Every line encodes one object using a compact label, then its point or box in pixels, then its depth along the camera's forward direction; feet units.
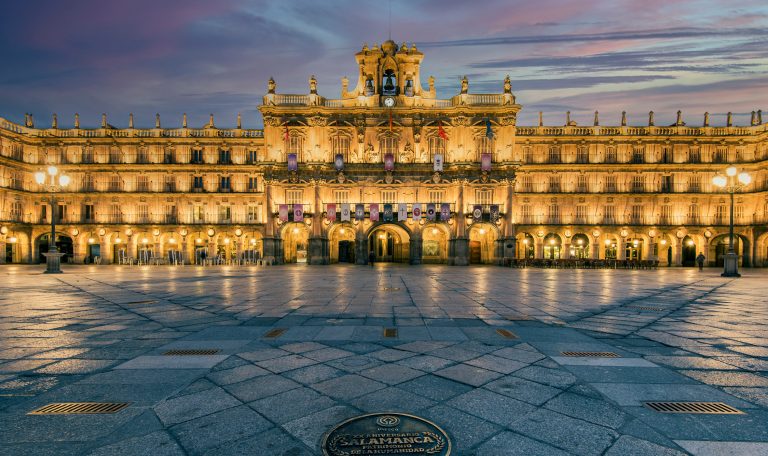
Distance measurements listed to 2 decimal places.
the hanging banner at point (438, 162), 126.62
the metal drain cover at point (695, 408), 13.71
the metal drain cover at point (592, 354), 20.53
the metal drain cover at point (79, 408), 13.55
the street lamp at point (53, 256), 81.46
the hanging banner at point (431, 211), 126.31
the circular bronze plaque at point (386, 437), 11.14
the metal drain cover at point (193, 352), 20.68
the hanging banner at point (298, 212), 128.36
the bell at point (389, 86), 142.61
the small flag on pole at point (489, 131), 121.60
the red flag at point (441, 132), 126.23
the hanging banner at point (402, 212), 126.91
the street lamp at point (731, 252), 75.51
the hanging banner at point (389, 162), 128.98
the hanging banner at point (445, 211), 127.44
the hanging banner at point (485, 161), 127.03
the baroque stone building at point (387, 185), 132.67
